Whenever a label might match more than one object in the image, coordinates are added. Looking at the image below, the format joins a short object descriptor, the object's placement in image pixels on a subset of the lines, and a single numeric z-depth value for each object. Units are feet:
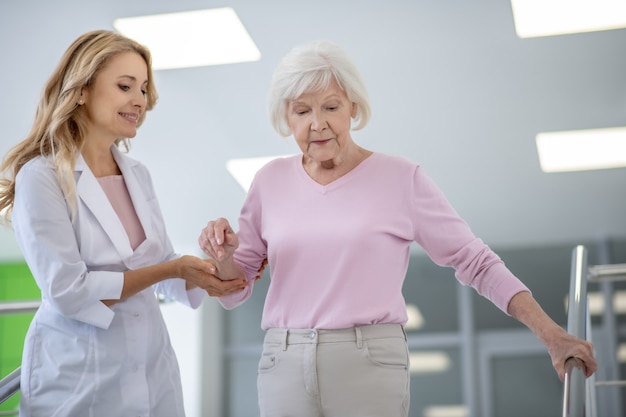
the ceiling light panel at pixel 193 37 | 17.57
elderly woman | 6.73
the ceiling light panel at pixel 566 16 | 16.96
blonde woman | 7.33
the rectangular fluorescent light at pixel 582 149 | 23.33
